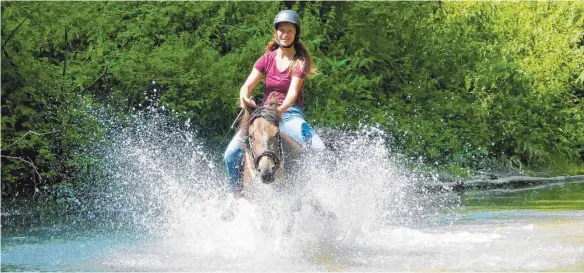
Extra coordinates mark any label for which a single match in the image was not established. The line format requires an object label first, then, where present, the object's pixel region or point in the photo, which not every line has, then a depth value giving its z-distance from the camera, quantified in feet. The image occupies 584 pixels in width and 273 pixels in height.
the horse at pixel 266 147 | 55.46
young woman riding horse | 60.59
